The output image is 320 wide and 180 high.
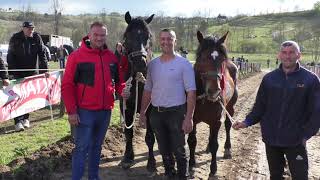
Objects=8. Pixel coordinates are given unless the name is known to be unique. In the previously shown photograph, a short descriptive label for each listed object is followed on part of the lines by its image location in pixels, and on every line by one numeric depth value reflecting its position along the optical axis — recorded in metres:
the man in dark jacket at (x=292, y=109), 4.20
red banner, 8.57
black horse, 5.80
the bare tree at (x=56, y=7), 45.50
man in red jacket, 4.98
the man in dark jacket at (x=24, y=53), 9.32
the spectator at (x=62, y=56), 26.33
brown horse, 5.77
